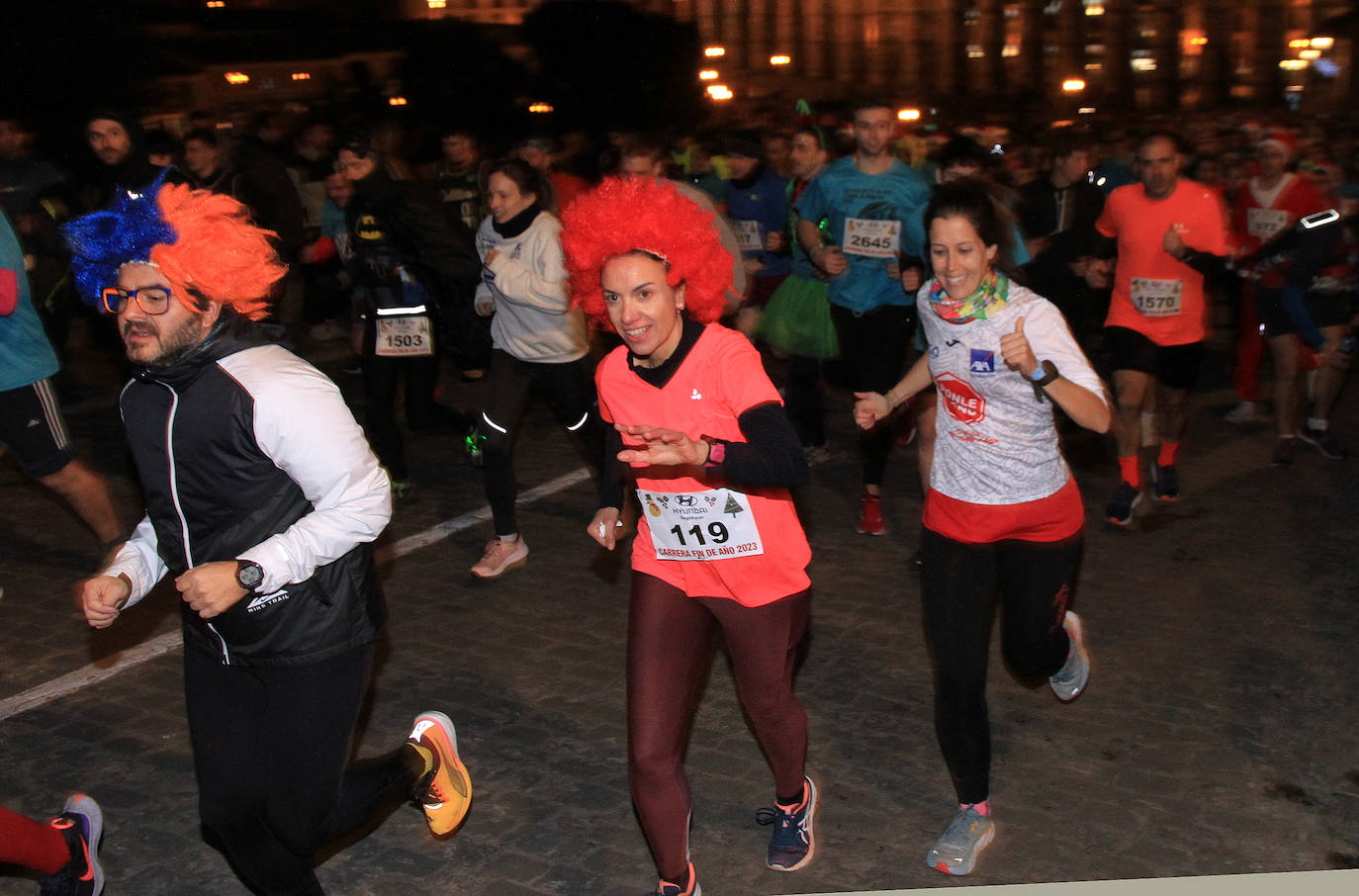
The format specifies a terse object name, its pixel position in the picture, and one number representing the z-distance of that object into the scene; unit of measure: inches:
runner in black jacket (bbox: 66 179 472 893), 121.0
